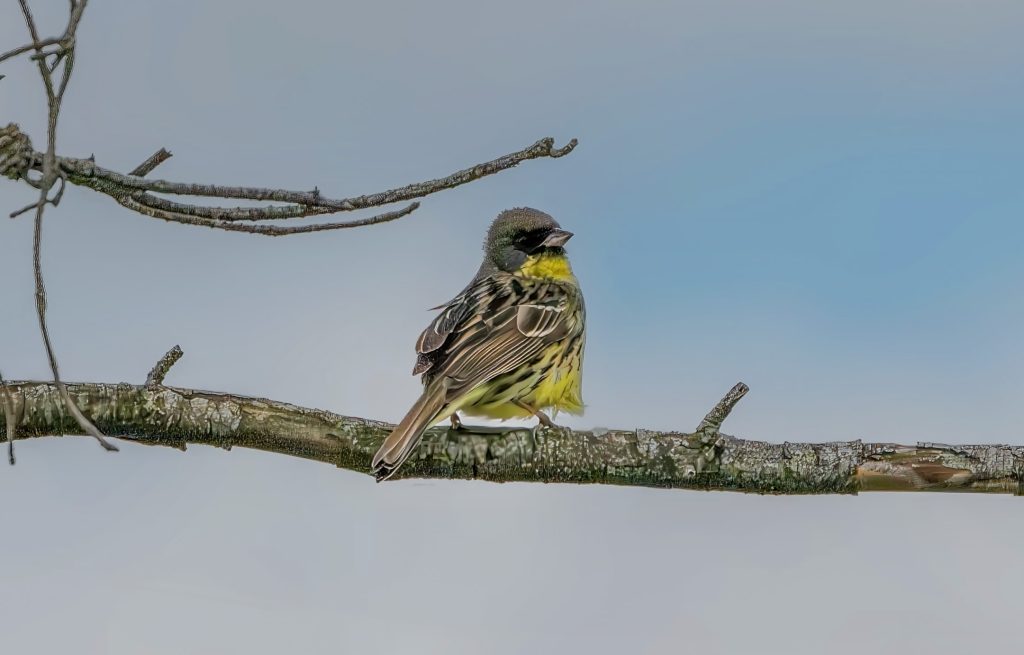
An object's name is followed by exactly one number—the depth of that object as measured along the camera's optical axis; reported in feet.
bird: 39.86
